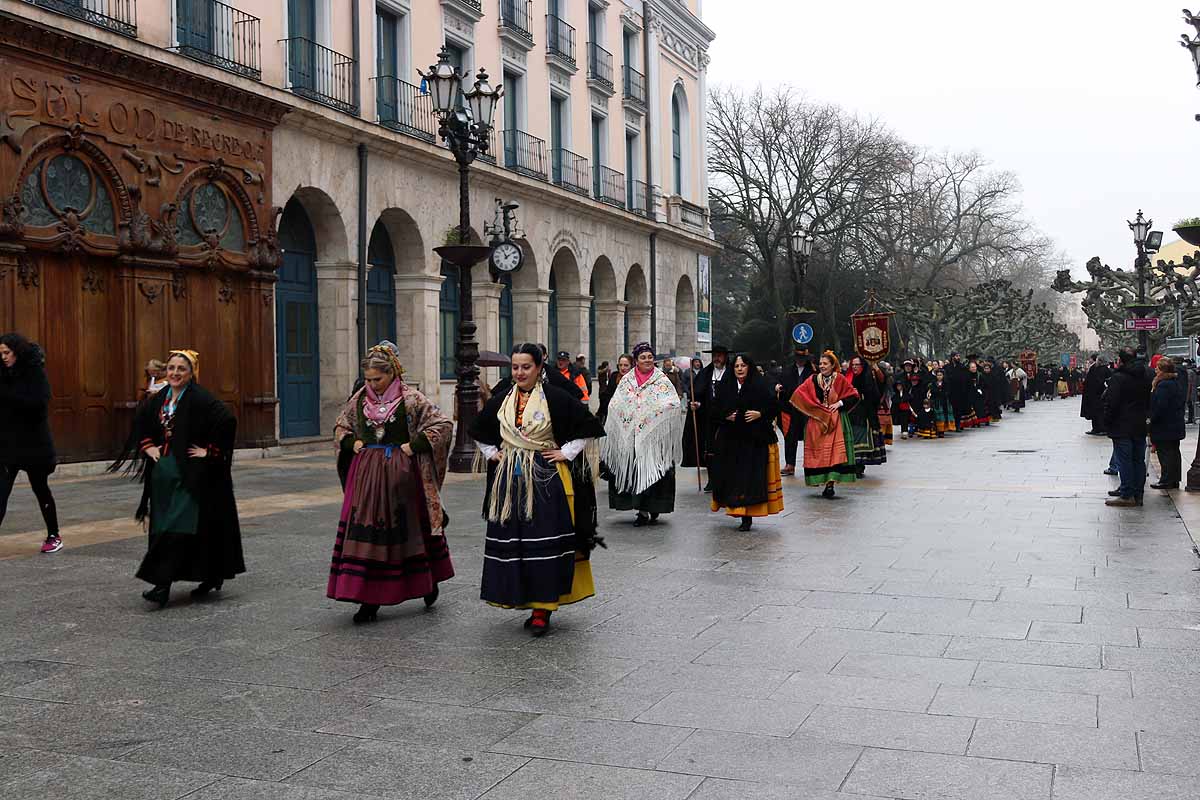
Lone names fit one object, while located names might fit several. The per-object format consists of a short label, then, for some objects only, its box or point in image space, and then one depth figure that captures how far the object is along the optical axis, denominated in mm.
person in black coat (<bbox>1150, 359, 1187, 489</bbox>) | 13641
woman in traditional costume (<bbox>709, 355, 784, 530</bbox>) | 11328
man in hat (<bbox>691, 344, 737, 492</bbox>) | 12422
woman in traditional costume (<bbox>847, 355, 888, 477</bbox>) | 16203
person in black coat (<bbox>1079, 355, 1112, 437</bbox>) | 25453
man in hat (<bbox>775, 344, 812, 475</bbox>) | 17234
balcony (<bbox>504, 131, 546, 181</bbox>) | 27578
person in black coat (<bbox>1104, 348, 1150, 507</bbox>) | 12914
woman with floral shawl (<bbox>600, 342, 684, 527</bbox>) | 11672
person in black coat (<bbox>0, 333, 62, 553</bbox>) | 9547
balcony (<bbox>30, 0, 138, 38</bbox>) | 15552
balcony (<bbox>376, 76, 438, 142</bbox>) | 23031
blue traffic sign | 26594
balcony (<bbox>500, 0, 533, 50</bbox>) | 27281
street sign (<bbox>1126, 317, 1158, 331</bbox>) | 30375
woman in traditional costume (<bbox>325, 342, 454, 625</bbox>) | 7152
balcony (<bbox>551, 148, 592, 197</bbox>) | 29953
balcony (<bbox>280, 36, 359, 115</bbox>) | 20703
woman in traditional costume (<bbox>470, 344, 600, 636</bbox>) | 6898
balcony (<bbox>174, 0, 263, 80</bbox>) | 18125
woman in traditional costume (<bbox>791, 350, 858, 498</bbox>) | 14094
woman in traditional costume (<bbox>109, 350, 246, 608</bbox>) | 7723
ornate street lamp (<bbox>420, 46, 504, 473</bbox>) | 15711
